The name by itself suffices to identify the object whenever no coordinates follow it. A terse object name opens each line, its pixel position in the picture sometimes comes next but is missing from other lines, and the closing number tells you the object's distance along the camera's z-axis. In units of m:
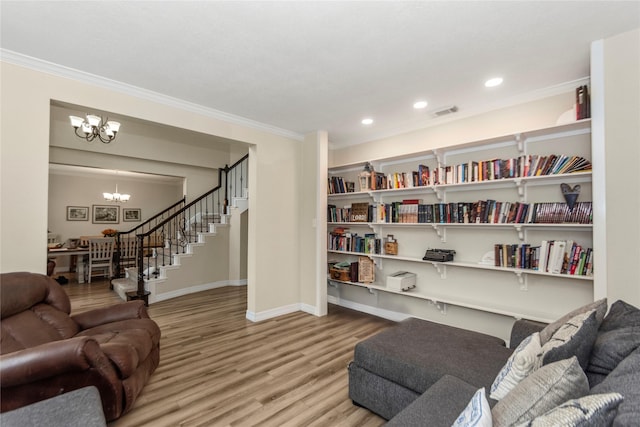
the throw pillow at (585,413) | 0.73
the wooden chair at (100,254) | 6.57
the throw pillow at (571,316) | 1.56
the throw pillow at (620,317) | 1.47
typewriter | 3.43
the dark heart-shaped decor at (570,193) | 2.60
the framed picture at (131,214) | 9.01
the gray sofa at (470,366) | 0.98
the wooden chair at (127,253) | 6.77
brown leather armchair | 1.68
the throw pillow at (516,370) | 1.34
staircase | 5.12
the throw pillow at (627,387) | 0.77
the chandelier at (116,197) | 7.89
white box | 3.73
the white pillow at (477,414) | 0.92
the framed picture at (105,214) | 8.60
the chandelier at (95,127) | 3.43
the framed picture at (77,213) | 8.19
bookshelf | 2.76
